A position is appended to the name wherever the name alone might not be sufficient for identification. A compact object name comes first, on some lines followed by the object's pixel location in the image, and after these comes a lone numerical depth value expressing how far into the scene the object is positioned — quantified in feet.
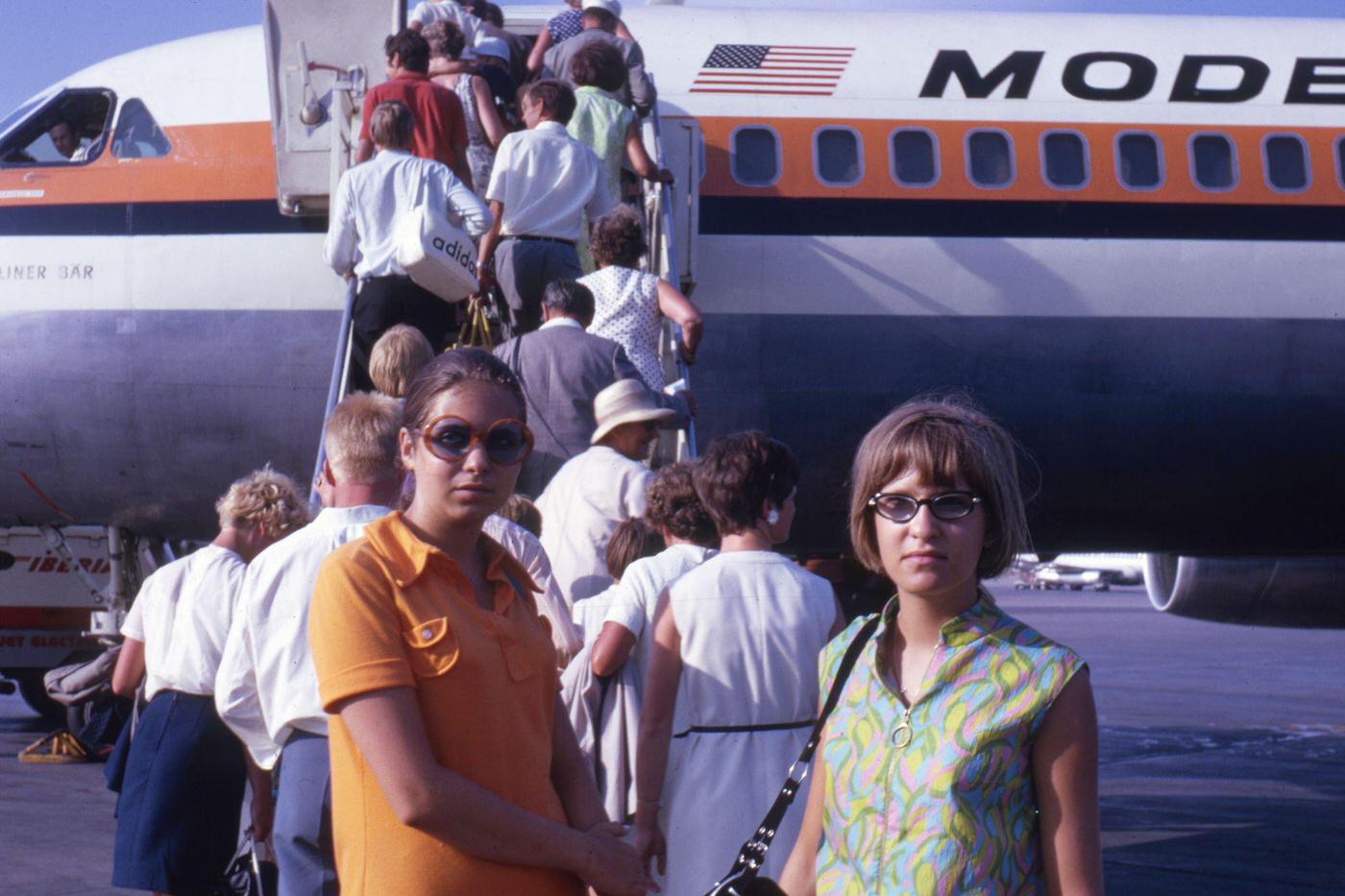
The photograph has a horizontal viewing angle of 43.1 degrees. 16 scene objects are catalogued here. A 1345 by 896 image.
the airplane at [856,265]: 32.53
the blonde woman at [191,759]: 16.87
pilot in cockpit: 34.27
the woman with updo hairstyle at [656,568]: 14.51
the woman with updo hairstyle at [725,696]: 13.35
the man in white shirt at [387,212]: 22.59
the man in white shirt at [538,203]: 24.07
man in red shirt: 24.41
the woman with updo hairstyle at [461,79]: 26.55
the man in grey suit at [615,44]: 28.27
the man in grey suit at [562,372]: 20.17
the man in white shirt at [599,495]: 17.48
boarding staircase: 30.83
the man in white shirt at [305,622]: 12.42
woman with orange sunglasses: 8.51
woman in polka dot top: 22.29
